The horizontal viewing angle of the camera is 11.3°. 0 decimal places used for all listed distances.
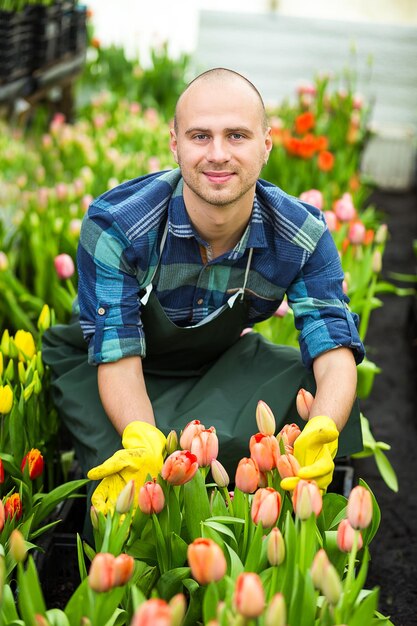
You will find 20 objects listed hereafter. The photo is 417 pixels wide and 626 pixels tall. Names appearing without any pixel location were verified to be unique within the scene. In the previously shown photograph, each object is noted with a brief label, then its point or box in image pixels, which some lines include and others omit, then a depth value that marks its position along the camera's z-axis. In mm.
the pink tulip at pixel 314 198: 4353
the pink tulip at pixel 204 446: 3209
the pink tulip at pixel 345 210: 4550
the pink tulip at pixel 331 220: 4393
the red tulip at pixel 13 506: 3324
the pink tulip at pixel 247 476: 3167
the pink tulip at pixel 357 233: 4433
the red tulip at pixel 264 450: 3203
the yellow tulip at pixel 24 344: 3758
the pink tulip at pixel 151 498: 3171
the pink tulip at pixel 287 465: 3201
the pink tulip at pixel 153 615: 2847
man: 3556
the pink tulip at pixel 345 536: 3073
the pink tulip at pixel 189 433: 3217
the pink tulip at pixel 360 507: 3042
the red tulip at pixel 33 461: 3516
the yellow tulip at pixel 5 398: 3504
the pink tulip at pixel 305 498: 3081
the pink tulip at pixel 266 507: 3104
